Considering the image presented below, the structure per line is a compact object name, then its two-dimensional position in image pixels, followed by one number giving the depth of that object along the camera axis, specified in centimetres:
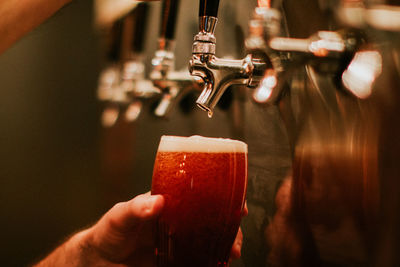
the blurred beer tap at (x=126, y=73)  132
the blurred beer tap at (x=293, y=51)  62
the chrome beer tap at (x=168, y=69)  103
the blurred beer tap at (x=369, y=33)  56
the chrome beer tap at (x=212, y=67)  64
